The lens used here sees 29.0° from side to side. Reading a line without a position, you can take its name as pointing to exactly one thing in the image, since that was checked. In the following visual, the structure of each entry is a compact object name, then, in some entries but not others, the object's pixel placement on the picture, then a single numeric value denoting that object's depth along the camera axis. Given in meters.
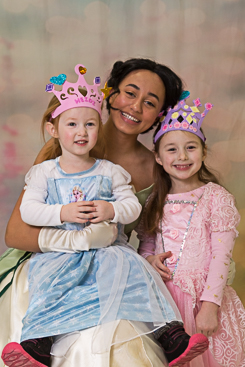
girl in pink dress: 1.83
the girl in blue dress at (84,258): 1.51
